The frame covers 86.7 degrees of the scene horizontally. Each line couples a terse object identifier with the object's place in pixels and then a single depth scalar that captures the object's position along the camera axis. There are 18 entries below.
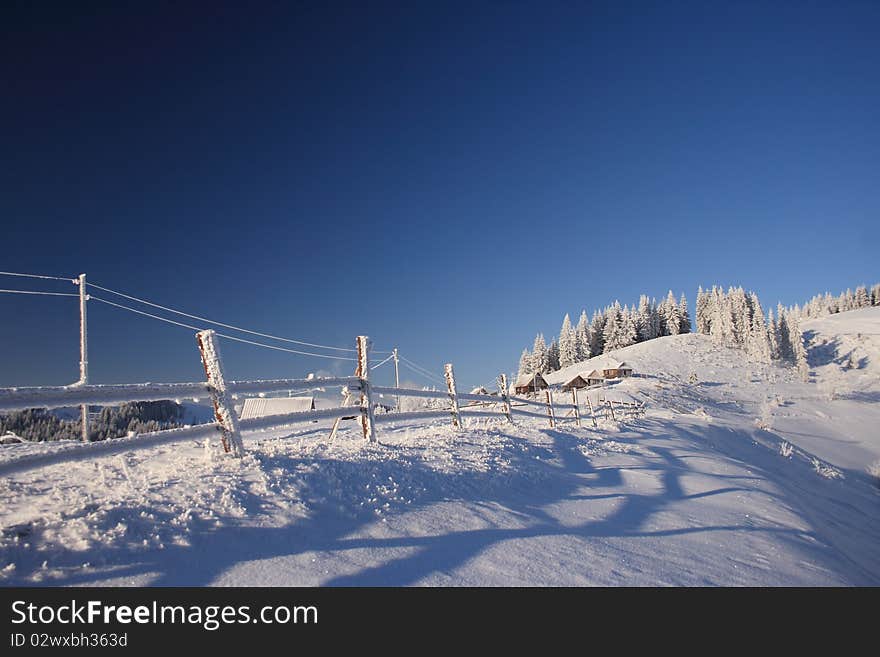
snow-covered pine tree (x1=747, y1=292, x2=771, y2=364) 80.75
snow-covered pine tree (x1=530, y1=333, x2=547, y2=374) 97.12
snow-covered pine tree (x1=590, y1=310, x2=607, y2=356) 100.38
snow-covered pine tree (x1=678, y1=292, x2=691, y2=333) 102.12
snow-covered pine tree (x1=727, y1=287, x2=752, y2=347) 87.06
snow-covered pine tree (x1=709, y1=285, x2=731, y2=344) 88.38
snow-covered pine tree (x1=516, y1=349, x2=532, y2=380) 98.88
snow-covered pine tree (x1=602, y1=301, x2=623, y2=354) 97.33
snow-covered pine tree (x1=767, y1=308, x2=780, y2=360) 81.88
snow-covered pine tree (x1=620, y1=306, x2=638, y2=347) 96.62
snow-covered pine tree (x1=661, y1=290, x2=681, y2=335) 100.81
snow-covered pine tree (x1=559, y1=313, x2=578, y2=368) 96.25
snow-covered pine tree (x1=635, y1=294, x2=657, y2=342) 99.71
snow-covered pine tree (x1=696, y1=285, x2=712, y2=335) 100.81
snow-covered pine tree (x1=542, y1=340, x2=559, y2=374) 99.62
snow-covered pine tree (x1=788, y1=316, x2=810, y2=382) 73.34
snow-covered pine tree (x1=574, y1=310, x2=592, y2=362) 96.19
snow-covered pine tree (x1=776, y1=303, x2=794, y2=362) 83.38
